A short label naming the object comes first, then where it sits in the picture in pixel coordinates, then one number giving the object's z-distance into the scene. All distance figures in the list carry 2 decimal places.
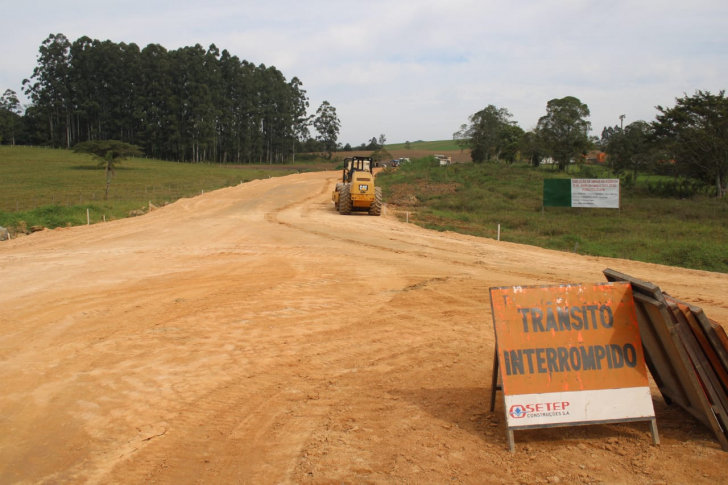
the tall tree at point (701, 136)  37.88
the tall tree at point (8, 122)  101.47
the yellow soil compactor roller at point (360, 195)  28.11
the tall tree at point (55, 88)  100.00
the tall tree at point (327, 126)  117.12
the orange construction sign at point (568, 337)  5.00
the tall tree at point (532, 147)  57.30
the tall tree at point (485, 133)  67.31
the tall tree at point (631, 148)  47.81
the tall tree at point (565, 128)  54.03
